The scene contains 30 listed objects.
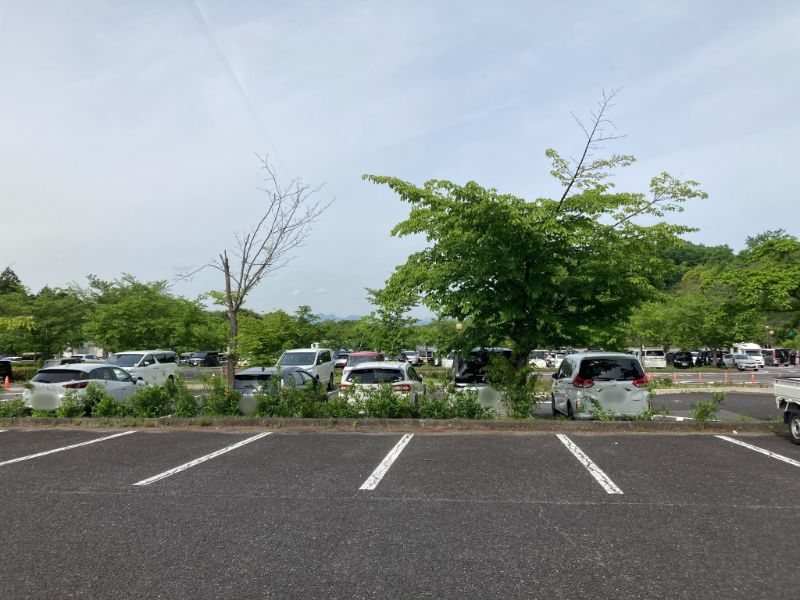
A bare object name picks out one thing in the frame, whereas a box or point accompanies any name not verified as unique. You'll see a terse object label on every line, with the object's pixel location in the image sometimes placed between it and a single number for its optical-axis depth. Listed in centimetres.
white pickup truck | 833
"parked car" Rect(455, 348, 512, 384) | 1204
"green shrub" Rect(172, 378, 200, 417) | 1027
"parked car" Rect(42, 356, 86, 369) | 2540
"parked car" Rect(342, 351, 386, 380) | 2467
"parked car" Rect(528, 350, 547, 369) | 4888
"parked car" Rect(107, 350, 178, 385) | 1948
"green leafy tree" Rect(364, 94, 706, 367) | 1009
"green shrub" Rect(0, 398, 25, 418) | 1074
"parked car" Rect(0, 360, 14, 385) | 2619
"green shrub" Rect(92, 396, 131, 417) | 1038
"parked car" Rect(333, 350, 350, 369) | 3848
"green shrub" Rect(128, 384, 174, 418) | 1041
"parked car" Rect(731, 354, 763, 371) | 4428
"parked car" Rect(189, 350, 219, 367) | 5216
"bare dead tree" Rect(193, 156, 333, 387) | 1235
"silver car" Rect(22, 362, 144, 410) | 1107
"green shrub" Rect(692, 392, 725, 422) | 945
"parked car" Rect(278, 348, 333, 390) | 1850
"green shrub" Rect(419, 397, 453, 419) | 978
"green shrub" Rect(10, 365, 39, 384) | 2770
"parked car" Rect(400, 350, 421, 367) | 4700
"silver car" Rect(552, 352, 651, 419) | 986
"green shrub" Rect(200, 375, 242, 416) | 1030
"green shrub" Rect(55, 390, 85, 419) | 1052
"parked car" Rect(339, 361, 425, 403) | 1031
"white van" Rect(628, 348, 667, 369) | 4591
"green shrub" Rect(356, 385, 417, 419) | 983
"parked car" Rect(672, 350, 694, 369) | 4747
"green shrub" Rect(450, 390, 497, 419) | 981
